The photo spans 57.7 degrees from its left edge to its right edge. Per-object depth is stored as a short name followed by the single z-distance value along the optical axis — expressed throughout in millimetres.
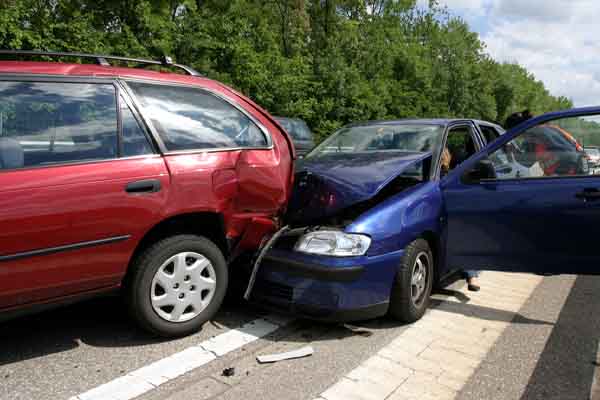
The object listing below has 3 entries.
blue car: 3746
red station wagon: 2975
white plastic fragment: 3412
